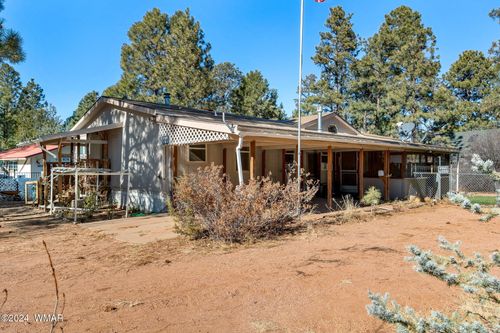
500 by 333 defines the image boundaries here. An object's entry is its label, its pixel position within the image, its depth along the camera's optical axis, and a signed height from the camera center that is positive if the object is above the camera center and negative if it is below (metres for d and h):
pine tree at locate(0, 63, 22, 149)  39.06 +6.34
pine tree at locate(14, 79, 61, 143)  39.44 +5.22
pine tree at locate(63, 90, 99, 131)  45.75 +7.58
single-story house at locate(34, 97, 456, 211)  10.73 +0.31
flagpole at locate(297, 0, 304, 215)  9.44 +3.32
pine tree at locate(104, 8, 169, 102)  34.50 +10.49
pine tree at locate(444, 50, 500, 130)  29.25 +6.42
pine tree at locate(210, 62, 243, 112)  36.14 +8.39
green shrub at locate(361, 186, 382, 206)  12.85 -1.44
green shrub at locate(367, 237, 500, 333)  1.90 -0.76
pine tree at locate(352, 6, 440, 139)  28.55 +7.11
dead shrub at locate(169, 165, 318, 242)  7.39 -1.07
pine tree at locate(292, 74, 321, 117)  34.74 +6.54
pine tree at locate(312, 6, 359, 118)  33.47 +9.68
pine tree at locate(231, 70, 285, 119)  35.06 +6.16
